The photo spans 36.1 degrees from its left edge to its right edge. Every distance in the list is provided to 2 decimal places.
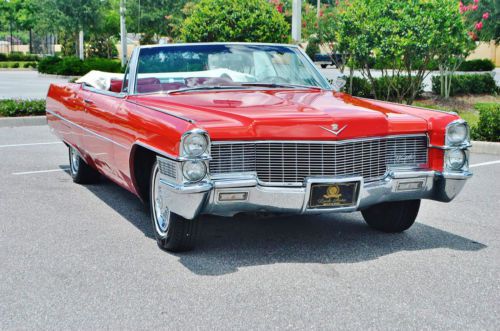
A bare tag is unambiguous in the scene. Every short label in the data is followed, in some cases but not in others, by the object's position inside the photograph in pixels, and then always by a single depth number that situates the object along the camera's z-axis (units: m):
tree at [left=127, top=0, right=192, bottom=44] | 52.04
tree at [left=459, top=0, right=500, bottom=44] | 28.15
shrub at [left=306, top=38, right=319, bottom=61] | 55.41
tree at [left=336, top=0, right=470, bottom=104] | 16.16
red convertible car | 5.23
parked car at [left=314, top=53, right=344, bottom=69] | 55.38
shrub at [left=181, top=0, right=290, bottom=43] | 19.45
